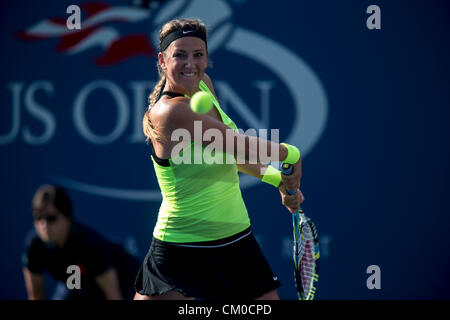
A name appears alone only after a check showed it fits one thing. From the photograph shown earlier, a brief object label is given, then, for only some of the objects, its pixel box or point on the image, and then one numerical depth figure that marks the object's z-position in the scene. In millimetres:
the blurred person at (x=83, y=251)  6492
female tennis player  5137
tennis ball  4395
